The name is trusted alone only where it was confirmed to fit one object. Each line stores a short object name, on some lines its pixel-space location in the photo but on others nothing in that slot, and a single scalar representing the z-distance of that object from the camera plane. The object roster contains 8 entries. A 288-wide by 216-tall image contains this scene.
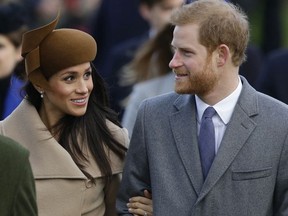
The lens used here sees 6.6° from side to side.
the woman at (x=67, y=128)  12.45
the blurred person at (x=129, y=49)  18.01
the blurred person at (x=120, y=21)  21.17
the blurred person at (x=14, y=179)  10.23
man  11.94
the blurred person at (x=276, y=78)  17.50
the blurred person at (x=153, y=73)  16.41
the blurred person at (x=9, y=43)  16.97
